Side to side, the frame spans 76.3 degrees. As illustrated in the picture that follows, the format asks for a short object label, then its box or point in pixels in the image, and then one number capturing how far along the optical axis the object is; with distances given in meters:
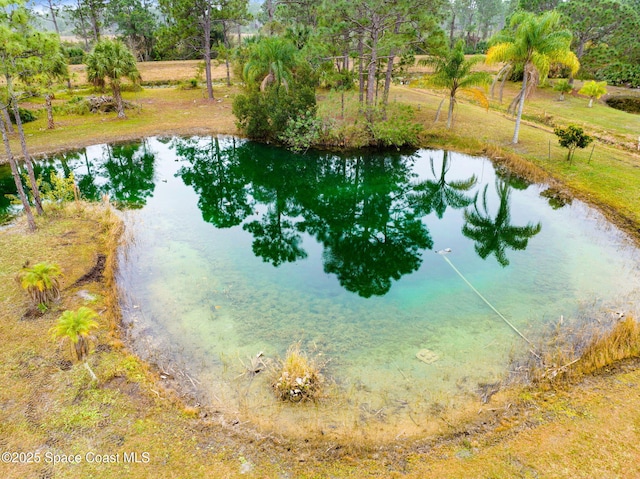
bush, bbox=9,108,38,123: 28.33
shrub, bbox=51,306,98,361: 8.23
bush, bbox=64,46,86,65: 49.78
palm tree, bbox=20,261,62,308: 9.94
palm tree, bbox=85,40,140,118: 28.34
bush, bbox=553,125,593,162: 19.50
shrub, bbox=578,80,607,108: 31.70
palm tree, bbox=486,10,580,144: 19.47
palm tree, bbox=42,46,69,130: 25.55
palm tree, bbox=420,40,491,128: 23.66
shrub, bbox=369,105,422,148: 24.39
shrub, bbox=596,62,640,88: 38.31
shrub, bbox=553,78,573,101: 34.87
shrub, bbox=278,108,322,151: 24.58
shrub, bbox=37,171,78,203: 15.80
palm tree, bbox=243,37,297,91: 26.62
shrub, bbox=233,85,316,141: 24.78
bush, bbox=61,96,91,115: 31.56
